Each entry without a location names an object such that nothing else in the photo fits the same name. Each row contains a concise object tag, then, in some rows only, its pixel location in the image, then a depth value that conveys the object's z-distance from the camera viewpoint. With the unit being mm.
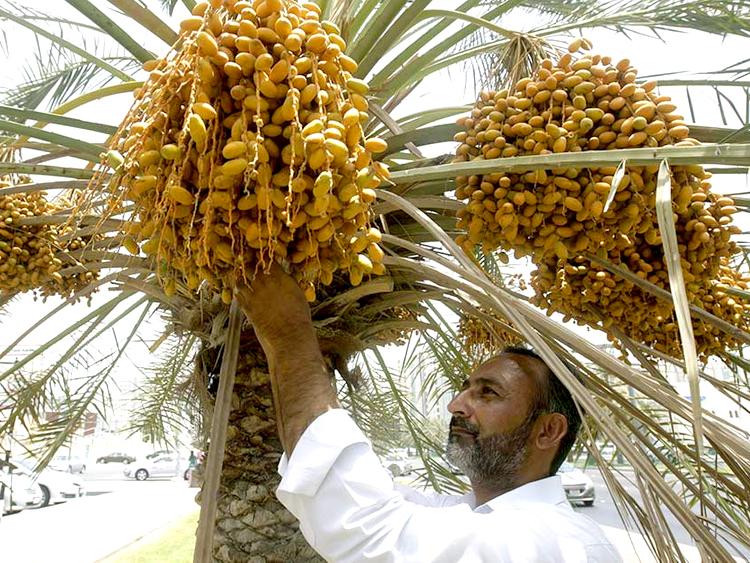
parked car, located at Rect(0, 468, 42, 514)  13837
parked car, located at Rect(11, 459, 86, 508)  15749
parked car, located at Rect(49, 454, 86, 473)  27830
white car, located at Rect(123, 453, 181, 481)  27547
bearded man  1235
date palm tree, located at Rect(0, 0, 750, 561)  1278
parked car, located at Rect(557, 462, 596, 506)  12516
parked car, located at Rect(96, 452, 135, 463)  33091
